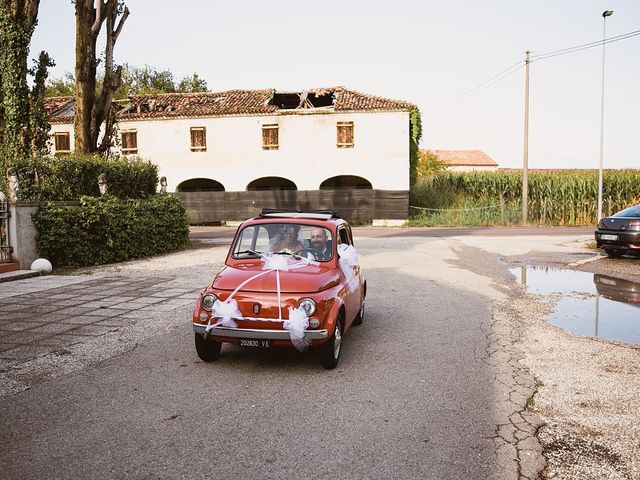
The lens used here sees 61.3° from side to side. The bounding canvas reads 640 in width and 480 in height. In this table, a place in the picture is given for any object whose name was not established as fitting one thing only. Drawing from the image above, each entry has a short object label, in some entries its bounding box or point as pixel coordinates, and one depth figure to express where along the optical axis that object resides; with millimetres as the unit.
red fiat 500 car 5430
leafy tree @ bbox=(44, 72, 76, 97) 57766
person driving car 6469
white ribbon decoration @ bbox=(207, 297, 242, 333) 5492
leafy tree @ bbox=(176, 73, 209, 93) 61434
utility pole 30109
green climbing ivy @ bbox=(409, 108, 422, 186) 32969
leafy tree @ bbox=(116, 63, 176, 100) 60188
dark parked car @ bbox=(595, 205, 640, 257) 13785
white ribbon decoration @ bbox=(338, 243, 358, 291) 6504
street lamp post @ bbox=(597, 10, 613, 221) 24583
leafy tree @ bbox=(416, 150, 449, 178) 70119
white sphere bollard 12375
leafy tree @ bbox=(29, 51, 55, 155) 15719
